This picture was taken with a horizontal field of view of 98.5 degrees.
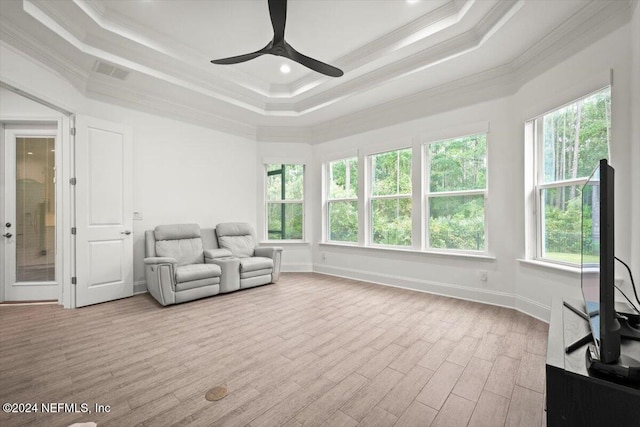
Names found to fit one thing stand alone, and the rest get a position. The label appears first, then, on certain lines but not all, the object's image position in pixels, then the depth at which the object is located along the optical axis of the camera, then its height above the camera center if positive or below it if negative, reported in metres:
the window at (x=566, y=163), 2.54 +0.51
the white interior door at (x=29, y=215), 3.71 -0.03
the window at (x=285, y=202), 5.73 +0.23
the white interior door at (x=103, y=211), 3.48 +0.03
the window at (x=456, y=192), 3.70 +0.29
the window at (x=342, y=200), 5.13 +0.25
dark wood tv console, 0.85 -0.59
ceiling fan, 2.25 +1.59
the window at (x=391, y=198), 4.40 +0.26
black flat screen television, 0.92 -0.22
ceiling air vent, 3.32 +1.78
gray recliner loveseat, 3.49 -0.73
